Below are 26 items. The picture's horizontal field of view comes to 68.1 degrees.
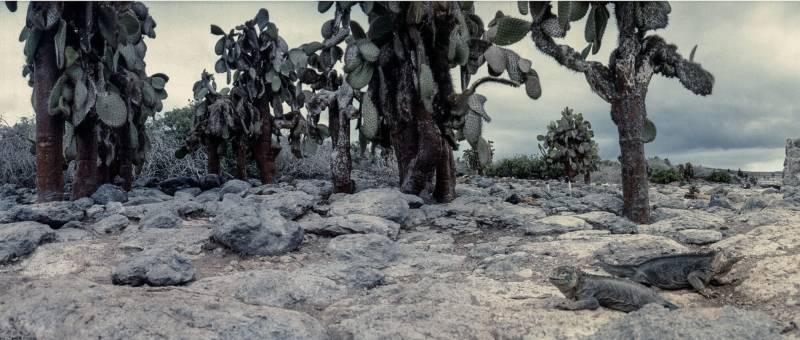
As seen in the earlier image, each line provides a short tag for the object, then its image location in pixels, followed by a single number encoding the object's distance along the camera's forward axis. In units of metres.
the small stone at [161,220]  6.42
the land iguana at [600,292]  3.68
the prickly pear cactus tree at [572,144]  16.39
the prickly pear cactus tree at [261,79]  12.02
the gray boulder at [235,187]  9.38
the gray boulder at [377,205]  6.75
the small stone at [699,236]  5.57
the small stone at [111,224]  6.38
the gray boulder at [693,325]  3.01
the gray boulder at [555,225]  6.21
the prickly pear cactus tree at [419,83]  7.68
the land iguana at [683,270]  4.04
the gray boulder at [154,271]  4.48
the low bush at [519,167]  21.50
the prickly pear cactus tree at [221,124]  11.66
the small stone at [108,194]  8.38
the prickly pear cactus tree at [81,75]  8.52
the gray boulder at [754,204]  7.55
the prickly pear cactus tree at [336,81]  8.60
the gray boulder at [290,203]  6.79
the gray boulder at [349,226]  6.05
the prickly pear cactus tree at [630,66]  7.49
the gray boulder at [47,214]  6.52
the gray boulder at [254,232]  5.41
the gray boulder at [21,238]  5.54
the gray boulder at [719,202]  8.17
